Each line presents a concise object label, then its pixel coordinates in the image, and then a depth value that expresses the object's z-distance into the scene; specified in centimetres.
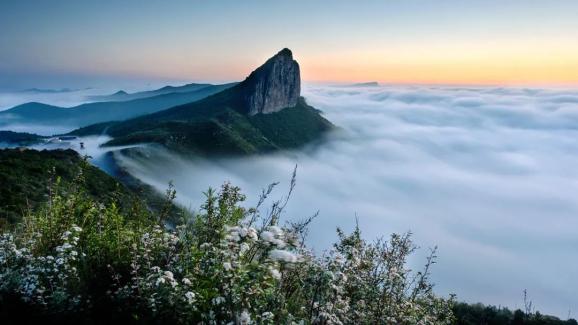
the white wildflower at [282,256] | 344
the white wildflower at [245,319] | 373
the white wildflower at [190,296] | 412
